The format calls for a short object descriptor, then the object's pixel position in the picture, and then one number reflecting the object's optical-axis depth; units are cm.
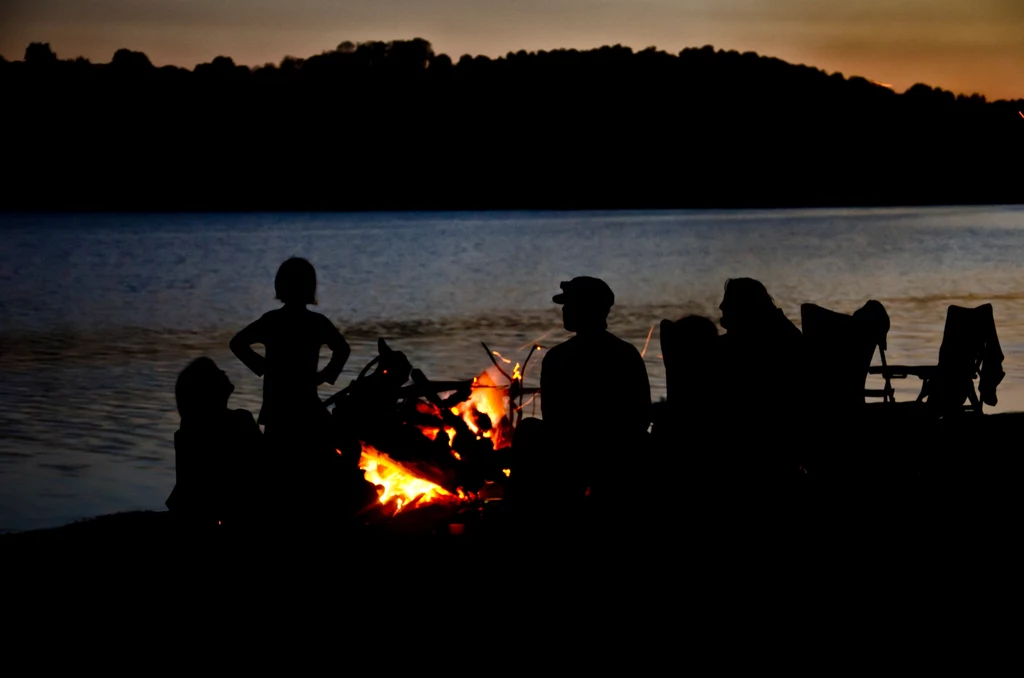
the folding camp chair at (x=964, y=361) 890
